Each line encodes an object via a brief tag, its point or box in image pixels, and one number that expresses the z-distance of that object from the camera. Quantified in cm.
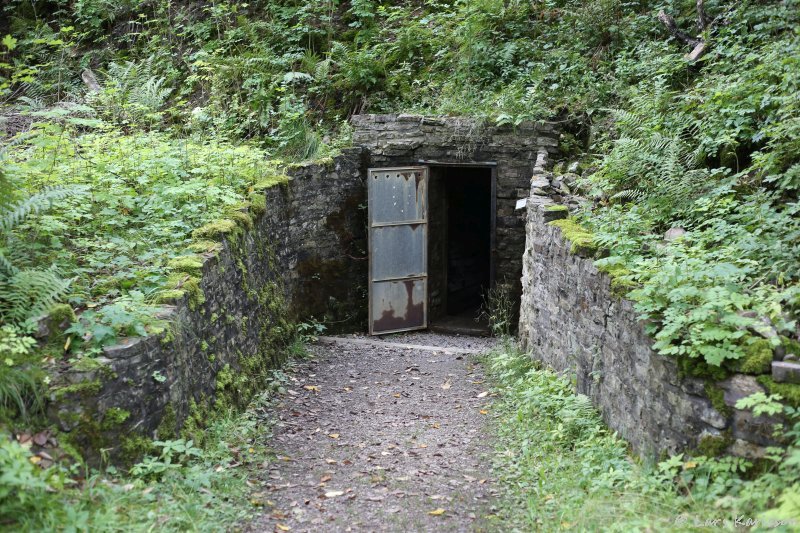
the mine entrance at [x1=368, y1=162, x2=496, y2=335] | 1001
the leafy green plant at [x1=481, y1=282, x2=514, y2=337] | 972
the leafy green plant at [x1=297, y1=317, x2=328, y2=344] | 909
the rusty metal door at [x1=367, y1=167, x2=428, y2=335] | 998
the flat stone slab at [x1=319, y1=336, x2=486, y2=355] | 912
